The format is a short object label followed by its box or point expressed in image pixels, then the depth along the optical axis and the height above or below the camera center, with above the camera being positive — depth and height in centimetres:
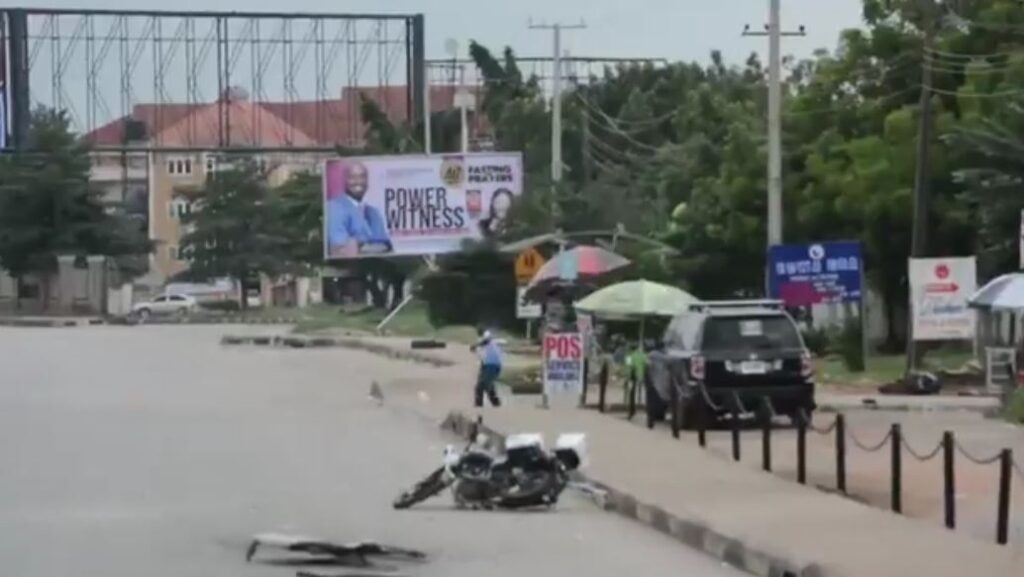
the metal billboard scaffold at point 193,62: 7538 +698
